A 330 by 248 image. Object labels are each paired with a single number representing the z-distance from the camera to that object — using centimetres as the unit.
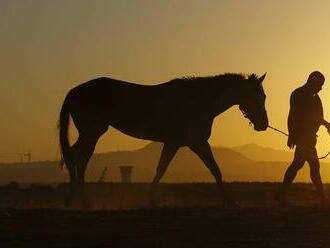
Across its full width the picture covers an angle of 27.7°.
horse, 1355
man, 1320
